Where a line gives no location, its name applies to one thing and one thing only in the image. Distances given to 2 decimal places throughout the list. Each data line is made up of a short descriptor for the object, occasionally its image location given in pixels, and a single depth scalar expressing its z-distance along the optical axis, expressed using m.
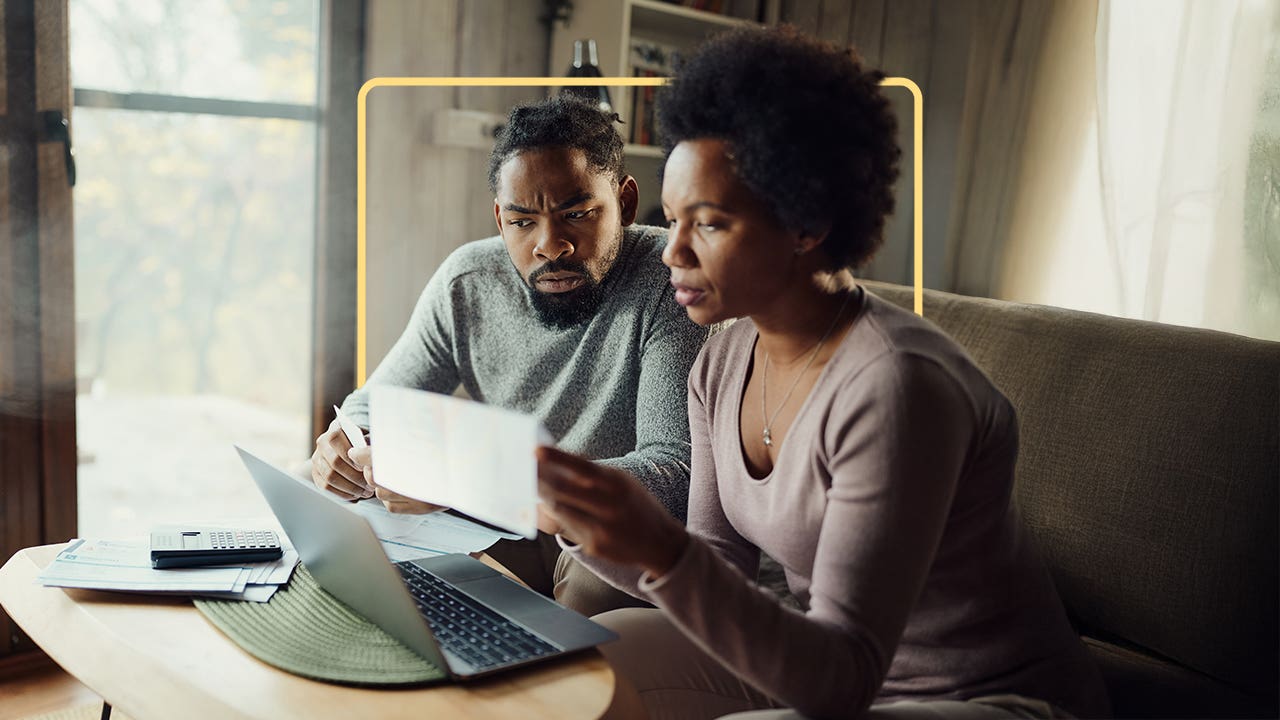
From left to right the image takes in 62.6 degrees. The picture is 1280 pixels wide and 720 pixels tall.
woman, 0.88
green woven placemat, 0.98
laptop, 0.97
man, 1.49
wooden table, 0.93
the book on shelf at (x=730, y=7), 2.89
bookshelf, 2.65
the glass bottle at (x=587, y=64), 2.40
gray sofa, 1.25
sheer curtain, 1.78
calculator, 1.22
